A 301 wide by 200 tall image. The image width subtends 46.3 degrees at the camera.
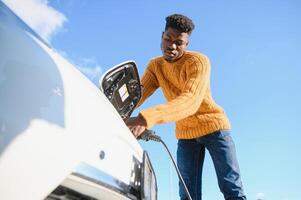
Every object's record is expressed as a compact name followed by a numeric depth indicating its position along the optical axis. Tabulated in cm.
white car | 89
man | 283
